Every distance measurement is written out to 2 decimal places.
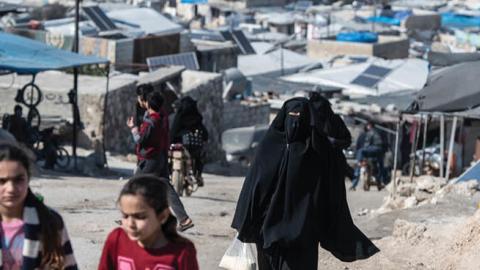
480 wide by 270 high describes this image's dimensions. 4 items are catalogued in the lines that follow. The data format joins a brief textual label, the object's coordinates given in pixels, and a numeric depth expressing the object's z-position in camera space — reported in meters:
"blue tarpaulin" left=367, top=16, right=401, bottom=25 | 65.88
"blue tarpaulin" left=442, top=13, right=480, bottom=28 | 68.44
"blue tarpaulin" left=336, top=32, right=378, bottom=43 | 47.75
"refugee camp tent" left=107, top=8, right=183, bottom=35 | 40.16
